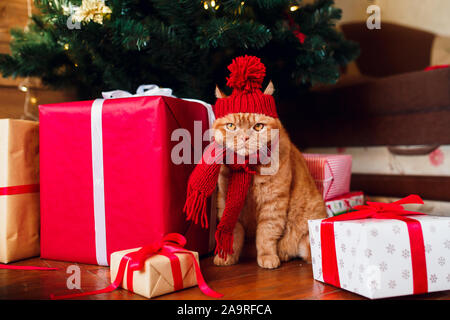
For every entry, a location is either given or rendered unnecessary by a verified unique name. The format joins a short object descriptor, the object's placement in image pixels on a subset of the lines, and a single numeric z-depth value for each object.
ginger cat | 0.87
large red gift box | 0.90
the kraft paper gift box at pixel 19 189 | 1.00
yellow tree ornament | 1.07
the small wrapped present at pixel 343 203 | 1.19
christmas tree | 1.03
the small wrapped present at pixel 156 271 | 0.73
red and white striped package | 1.20
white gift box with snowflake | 0.69
